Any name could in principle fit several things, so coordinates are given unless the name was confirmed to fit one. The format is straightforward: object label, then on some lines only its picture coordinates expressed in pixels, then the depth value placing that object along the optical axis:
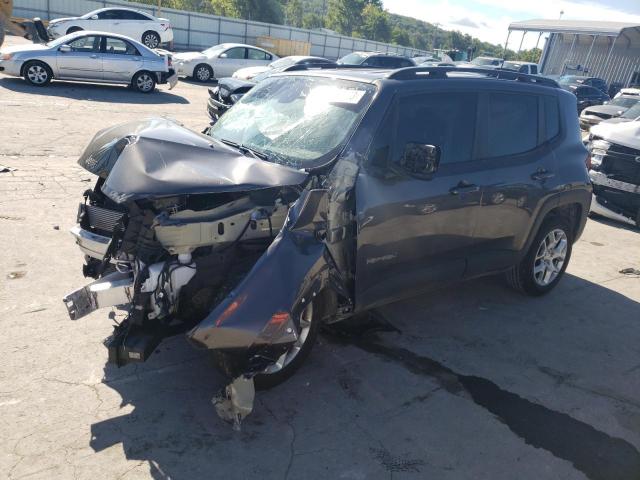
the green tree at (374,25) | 99.44
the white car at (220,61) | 19.78
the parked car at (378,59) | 16.58
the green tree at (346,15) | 98.25
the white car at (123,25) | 19.94
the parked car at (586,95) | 24.17
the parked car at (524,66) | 28.38
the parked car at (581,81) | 25.62
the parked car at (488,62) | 27.55
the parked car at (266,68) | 15.38
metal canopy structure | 38.69
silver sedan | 13.38
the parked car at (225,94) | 11.36
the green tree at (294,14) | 117.78
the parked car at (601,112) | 17.73
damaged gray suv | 3.05
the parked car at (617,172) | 8.11
